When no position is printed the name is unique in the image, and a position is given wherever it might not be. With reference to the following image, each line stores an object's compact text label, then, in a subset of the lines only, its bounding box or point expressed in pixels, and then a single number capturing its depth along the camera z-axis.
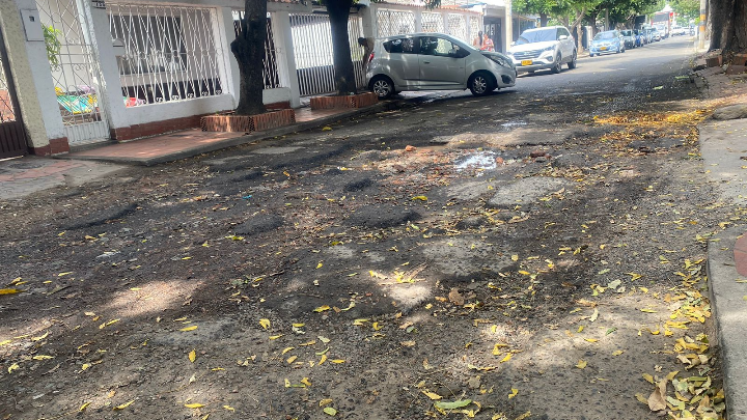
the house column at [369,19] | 18.83
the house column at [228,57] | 12.88
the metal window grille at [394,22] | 20.25
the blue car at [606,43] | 35.47
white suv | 21.64
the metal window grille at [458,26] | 27.94
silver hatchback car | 14.99
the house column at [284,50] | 14.77
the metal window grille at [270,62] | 14.58
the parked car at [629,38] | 40.73
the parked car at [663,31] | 76.55
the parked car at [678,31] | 90.09
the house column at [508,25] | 37.75
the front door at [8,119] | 8.88
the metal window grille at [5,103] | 8.91
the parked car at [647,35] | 53.10
